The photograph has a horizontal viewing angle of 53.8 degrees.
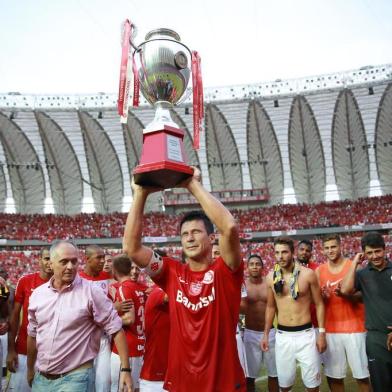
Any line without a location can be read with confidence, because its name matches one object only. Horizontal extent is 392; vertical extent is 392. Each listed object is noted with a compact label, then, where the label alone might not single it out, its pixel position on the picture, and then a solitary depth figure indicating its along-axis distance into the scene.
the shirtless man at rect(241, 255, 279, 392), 5.40
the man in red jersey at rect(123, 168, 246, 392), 2.30
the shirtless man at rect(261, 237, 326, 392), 4.39
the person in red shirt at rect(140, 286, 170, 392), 3.62
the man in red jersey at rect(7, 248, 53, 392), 4.15
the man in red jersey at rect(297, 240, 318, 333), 5.90
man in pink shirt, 2.81
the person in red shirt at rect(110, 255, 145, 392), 4.26
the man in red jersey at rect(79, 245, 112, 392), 4.01
